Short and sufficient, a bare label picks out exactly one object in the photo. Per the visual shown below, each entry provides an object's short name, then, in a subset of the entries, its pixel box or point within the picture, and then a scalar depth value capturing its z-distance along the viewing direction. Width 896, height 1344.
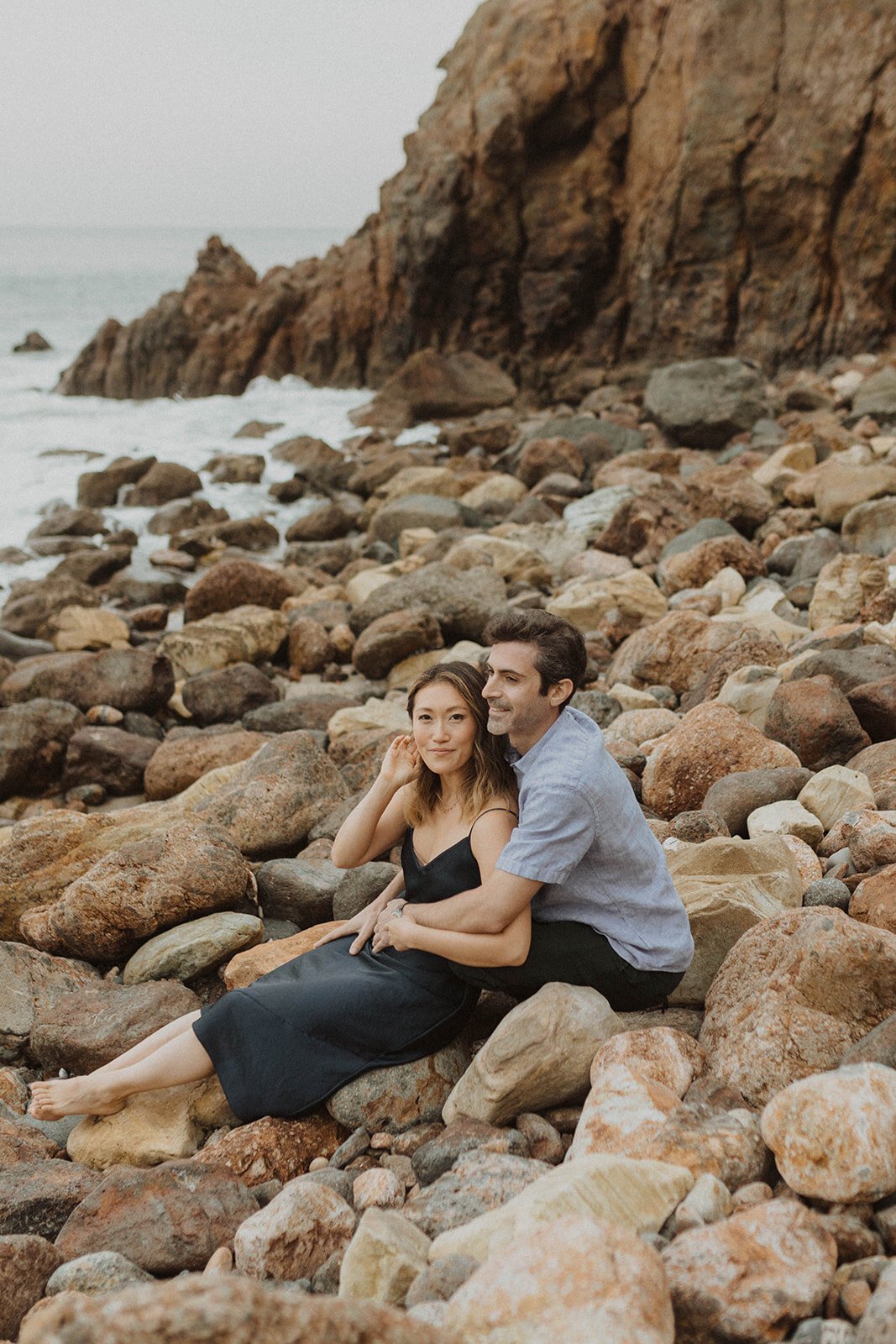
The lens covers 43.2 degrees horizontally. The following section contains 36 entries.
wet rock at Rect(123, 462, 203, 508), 17.70
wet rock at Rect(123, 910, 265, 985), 4.75
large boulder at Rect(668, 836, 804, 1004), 3.89
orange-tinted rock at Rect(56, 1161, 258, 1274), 3.08
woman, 3.68
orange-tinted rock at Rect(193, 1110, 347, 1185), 3.51
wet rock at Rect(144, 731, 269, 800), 7.55
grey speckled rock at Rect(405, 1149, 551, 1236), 2.88
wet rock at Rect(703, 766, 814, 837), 5.19
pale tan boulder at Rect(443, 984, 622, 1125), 3.34
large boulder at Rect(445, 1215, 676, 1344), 2.08
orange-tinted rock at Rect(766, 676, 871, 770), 5.75
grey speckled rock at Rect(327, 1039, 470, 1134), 3.62
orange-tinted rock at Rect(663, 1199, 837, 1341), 2.25
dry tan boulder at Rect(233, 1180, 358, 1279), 2.92
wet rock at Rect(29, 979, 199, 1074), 4.28
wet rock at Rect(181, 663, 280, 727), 8.80
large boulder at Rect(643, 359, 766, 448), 15.92
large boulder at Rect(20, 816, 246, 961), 4.91
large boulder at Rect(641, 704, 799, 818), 5.57
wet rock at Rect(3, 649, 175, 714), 9.08
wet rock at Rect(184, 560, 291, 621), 11.57
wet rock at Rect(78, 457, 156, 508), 17.88
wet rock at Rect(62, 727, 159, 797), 7.95
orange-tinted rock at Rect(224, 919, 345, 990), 4.54
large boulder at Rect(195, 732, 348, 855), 6.01
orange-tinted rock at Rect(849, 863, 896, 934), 3.86
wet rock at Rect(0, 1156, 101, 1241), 3.26
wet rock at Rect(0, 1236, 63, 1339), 2.89
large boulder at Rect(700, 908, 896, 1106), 3.18
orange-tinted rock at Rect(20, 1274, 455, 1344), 1.77
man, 3.39
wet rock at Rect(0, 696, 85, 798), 8.06
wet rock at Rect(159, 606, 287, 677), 9.98
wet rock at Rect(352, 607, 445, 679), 9.08
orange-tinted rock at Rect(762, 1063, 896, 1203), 2.57
